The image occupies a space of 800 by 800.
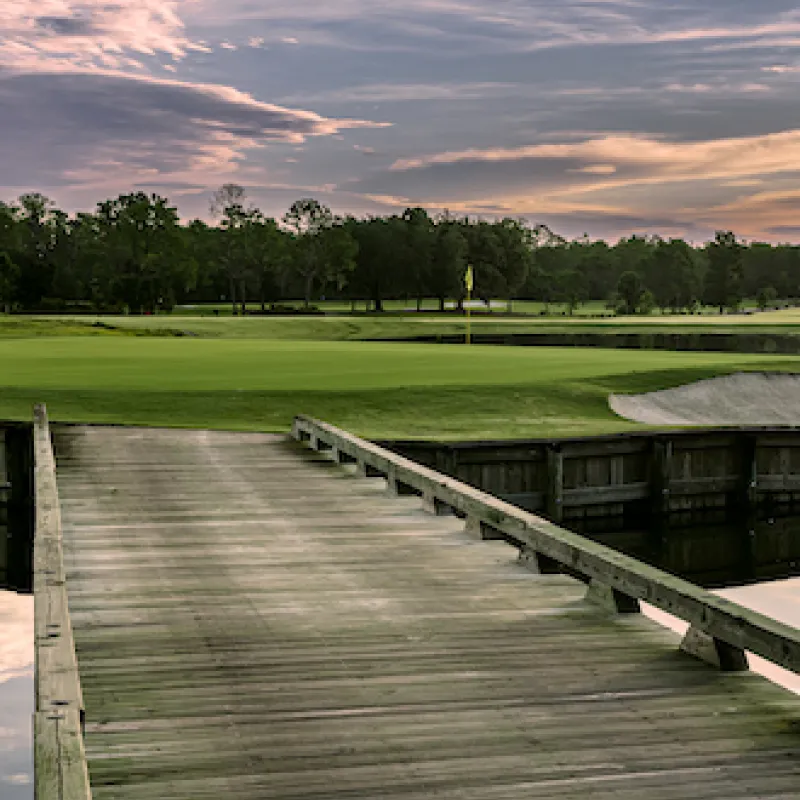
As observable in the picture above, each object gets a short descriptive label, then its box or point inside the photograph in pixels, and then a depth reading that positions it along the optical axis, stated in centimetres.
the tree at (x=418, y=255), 14000
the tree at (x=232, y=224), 14125
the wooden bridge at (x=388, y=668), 597
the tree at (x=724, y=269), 18225
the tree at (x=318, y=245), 13975
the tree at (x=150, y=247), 12838
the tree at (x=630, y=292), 16050
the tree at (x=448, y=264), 13862
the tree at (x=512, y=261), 14850
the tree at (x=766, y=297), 17262
